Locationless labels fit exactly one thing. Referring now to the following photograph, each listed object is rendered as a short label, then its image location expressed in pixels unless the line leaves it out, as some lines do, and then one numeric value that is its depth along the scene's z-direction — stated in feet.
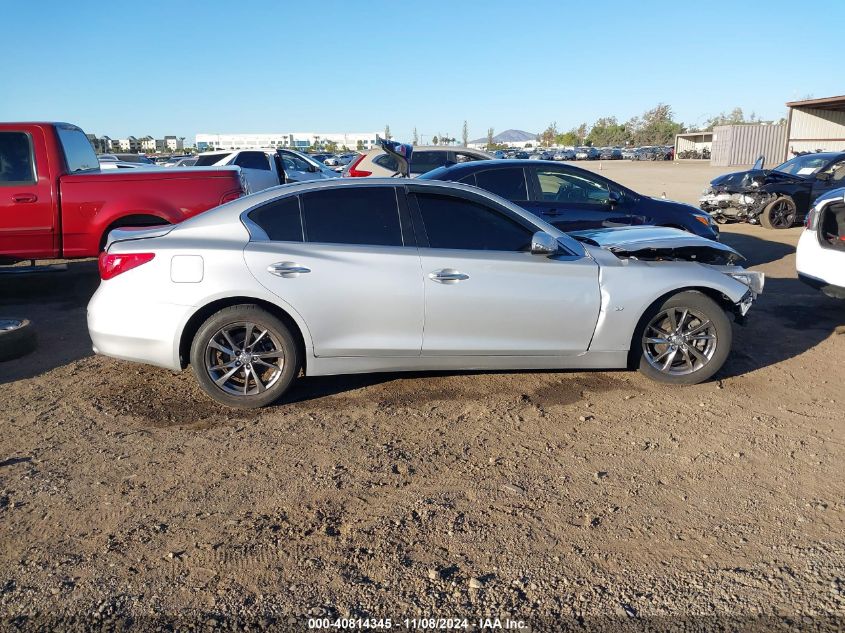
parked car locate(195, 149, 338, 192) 59.57
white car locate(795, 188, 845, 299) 22.44
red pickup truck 25.86
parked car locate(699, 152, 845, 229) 47.73
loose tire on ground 20.20
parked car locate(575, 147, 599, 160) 259.47
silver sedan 16.22
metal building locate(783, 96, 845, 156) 116.16
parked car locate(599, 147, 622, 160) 255.45
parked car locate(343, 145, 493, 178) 45.83
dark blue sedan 28.22
